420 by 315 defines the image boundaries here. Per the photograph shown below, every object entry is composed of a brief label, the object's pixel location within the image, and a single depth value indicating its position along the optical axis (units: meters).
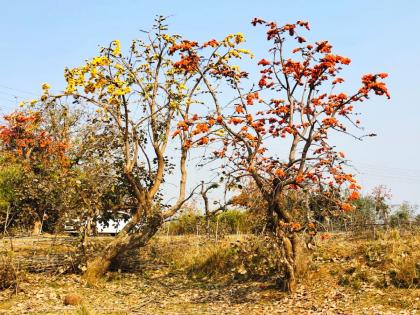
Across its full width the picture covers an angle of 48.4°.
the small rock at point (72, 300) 10.25
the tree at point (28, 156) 18.39
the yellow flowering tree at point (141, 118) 12.40
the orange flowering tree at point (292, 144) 9.82
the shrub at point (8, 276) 10.86
